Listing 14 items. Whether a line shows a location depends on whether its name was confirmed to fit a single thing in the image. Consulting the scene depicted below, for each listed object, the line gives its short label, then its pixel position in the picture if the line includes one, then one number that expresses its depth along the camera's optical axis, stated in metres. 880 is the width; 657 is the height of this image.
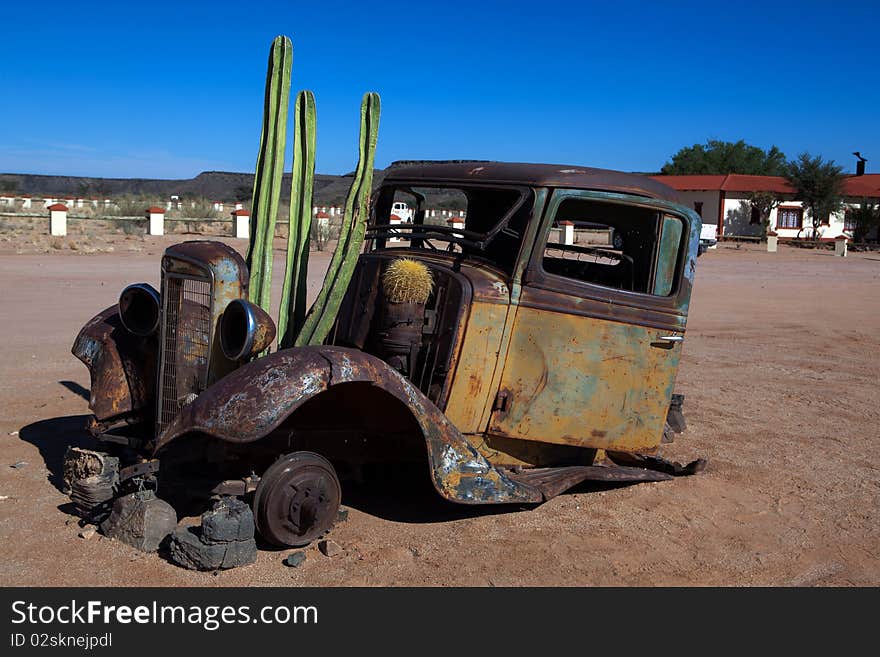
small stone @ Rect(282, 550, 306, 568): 4.15
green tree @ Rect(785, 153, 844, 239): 47.06
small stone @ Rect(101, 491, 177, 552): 4.24
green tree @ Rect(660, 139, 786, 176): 70.31
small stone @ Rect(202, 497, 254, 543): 4.02
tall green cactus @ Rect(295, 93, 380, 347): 5.04
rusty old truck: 4.28
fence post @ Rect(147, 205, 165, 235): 27.86
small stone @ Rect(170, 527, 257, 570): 4.00
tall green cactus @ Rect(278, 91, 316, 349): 5.48
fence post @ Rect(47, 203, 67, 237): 25.73
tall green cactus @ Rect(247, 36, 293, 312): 5.35
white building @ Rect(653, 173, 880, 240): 47.91
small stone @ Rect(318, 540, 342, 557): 4.32
